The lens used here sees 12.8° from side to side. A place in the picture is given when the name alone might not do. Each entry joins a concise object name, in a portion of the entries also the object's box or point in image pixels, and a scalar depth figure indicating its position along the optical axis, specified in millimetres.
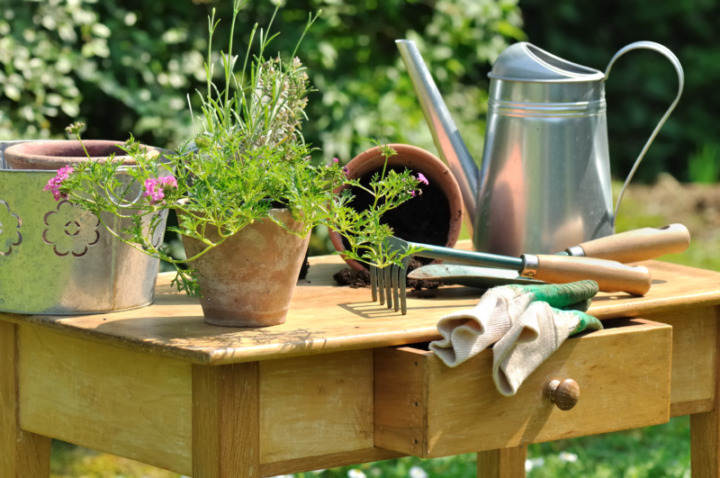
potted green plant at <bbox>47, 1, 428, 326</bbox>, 3237
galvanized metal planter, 3315
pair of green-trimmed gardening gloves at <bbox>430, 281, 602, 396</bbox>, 3293
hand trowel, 3457
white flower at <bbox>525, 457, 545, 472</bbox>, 4243
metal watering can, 3558
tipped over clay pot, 3559
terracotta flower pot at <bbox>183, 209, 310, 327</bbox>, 3271
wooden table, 3263
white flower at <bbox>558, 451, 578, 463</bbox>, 4231
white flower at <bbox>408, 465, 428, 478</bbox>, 4178
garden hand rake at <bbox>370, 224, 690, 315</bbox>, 3407
